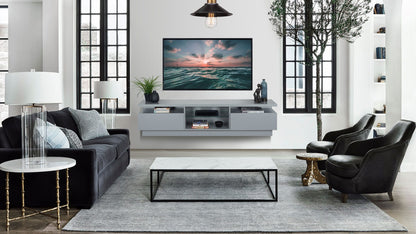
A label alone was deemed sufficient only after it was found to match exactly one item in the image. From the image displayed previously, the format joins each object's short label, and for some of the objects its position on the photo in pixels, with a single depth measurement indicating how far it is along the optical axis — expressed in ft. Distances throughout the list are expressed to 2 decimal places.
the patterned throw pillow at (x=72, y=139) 16.75
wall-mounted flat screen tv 28.76
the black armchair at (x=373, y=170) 15.58
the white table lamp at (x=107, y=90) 24.11
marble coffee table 16.29
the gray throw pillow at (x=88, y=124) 20.95
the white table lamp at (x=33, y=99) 12.74
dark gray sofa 14.92
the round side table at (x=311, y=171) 18.54
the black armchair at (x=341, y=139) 19.69
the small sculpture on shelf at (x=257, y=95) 26.96
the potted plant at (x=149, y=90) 27.09
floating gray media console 26.68
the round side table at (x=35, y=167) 12.87
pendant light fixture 17.95
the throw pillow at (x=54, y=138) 15.53
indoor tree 21.56
